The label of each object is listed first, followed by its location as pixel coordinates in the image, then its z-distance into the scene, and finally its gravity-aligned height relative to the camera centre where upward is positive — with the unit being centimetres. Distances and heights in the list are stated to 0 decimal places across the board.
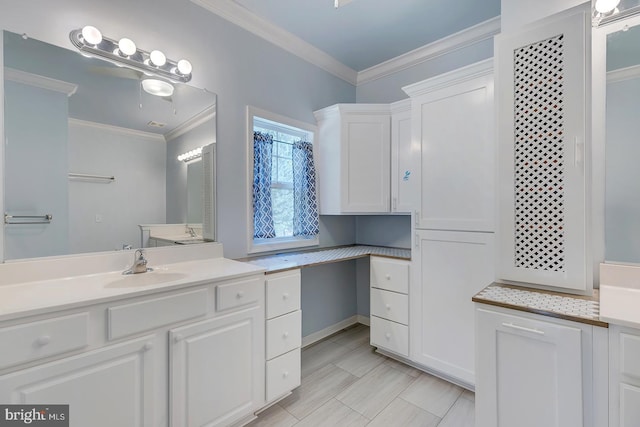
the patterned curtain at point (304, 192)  277 +20
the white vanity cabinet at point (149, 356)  104 -65
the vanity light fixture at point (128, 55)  153 +95
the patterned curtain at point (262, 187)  239 +22
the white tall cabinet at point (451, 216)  189 -3
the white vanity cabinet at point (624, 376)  100 -61
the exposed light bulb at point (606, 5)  138 +103
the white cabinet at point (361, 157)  269 +53
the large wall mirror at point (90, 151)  141 +36
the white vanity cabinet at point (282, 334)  179 -82
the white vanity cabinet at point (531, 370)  110 -68
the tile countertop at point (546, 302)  112 -41
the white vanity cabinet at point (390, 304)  233 -81
